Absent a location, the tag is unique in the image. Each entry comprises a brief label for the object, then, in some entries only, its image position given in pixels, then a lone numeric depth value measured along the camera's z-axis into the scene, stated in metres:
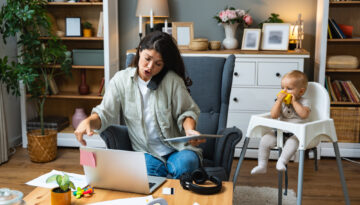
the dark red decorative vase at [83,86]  3.74
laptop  1.45
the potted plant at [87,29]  3.68
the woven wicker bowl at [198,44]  3.39
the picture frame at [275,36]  3.35
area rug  2.52
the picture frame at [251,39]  3.43
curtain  3.25
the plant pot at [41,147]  3.24
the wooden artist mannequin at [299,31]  3.35
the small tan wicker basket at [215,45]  3.49
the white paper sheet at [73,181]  1.61
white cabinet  3.22
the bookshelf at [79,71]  3.52
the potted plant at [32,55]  3.09
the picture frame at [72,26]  3.66
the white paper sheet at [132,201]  1.43
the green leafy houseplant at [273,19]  3.50
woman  1.94
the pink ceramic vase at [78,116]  3.73
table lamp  3.46
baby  2.24
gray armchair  2.37
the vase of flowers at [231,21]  3.42
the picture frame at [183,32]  3.54
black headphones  1.52
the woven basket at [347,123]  3.38
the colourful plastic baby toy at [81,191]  1.49
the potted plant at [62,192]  1.38
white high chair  2.04
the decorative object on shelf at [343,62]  3.35
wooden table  1.46
